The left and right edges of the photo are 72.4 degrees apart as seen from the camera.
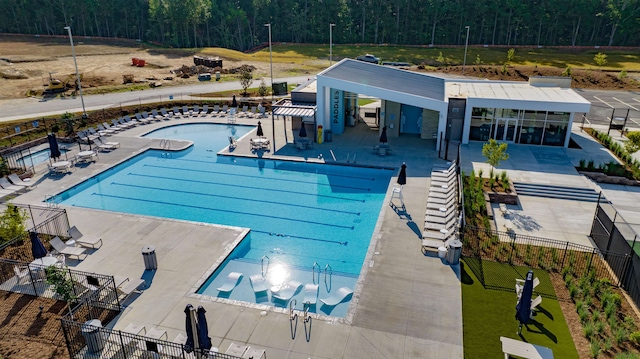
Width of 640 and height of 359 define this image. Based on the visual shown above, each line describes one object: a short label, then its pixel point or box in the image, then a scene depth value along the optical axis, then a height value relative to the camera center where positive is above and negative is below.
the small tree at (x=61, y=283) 13.55 -7.67
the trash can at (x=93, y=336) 12.46 -8.49
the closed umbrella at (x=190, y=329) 11.54 -7.83
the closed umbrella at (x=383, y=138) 29.36 -7.21
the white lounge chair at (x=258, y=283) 16.36 -9.32
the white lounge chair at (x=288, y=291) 15.95 -9.31
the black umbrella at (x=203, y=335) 11.85 -8.04
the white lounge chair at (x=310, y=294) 15.59 -9.27
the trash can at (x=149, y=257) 16.75 -8.51
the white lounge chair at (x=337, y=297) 15.65 -9.38
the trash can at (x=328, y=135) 32.28 -7.77
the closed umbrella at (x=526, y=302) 13.23 -7.93
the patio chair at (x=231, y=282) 16.23 -9.23
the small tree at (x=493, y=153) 24.20 -6.78
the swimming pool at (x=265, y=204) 17.89 -9.25
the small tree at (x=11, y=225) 18.30 -8.05
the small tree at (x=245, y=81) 46.39 -5.78
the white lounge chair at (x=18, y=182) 24.50 -8.45
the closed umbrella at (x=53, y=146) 26.72 -7.22
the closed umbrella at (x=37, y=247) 16.14 -7.93
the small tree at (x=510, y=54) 65.69 -4.24
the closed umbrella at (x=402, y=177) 22.48 -7.41
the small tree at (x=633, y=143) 27.36 -7.03
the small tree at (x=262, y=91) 45.38 -6.60
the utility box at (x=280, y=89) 45.84 -6.47
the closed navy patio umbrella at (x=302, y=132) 30.55 -7.13
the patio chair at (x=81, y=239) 18.36 -8.66
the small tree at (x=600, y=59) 60.16 -4.50
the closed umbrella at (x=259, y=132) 31.35 -7.37
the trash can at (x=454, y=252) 17.06 -8.44
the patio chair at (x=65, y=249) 17.67 -8.72
